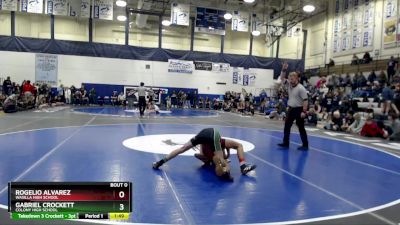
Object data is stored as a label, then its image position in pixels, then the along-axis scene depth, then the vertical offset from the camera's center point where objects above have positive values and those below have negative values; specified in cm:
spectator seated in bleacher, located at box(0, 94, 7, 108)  1719 -56
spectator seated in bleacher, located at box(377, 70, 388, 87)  1736 +109
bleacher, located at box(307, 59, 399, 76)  1920 +191
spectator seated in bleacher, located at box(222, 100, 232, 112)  2451 -81
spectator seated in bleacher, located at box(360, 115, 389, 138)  1139 -101
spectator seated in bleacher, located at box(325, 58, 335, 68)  2336 +236
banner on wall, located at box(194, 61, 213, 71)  2717 +226
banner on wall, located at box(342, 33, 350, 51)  2252 +371
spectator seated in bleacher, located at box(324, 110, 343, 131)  1304 -95
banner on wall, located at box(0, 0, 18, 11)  2092 +508
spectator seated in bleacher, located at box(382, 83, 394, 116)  1121 +2
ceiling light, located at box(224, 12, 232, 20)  2107 +482
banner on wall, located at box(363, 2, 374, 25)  2025 +509
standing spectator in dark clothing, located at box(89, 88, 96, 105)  2477 -39
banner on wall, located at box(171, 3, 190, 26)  2070 +481
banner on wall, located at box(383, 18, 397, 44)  1861 +377
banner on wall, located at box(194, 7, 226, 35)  2153 +463
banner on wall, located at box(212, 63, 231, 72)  2751 +220
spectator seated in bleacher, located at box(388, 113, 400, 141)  1070 -87
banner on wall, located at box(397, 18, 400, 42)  1829 +370
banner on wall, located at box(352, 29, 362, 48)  2142 +380
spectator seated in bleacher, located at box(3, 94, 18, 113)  1459 -72
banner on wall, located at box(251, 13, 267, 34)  2342 +495
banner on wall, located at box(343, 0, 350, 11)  2250 +615
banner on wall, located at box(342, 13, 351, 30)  2238 +505
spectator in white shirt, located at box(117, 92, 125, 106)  2504 -62
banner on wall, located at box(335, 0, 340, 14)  2367 +630
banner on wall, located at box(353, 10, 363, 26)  2120 +501
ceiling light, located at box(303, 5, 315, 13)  1677 +437
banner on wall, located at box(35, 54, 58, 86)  2411 +144
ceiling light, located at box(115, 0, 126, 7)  1764 +456
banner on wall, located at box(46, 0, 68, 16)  2027 +488
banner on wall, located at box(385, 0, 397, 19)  1852 +496
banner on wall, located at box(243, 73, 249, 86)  2802 +132
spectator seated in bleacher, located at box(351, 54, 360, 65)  2052 +230
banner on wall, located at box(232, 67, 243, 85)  2786 +177
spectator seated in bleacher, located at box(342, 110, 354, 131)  1281 -83
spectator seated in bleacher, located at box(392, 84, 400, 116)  1075 -13
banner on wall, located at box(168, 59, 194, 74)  2669 +212
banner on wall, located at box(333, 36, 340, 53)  2370 +377
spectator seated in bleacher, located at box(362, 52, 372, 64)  1967 +234
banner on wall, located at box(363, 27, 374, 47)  2047 +375
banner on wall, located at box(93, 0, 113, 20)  2084 +493
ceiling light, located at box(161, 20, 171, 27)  2578 +528
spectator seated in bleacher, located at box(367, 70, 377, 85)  1848 +119
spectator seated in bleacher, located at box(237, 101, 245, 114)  2318 -80
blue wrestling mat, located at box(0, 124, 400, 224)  359 -118
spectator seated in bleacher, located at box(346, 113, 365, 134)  1221 -94
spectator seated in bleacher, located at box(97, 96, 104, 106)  2516 -67
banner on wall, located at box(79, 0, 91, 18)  2136 +499
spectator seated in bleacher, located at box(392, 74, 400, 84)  1559 +98
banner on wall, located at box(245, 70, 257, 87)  2811 +146
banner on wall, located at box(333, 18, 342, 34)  2350 +492
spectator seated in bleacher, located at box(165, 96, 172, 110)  2514 -67
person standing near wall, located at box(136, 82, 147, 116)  1514 -26
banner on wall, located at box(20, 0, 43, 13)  1992 +480
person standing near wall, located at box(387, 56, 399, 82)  1719 +158
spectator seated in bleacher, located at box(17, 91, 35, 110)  1661 -63
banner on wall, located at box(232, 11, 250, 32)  2236 +487
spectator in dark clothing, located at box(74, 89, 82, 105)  2372 -54
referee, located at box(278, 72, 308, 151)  786 -26
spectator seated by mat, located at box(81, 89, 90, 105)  2402 -60
